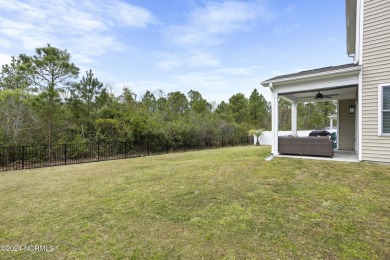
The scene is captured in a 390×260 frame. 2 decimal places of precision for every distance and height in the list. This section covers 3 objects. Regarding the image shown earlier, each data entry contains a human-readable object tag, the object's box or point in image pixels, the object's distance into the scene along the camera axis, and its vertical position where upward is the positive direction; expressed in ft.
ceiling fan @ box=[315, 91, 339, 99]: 26.06 +3.76
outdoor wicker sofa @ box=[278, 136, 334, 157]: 22.54 -2.37
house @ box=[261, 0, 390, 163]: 18.57 +4.57
